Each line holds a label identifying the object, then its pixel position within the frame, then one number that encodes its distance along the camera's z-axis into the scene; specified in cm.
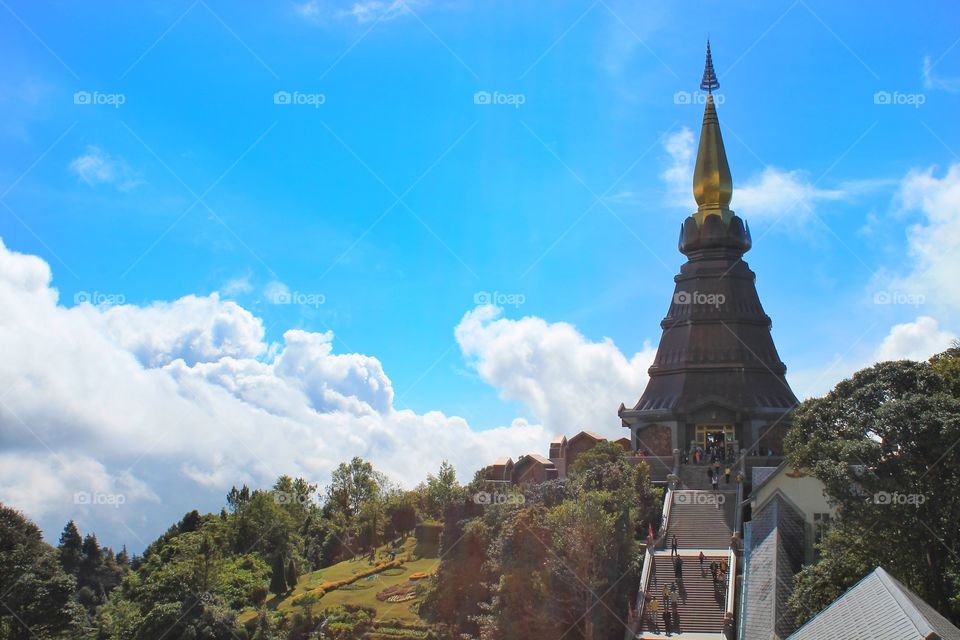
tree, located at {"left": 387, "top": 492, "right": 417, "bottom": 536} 5906
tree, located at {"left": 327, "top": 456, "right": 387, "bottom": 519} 6944
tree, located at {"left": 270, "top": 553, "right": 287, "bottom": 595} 5059
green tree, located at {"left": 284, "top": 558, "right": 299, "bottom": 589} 5128
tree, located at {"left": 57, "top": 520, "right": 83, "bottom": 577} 7862
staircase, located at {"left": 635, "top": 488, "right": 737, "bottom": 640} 2898
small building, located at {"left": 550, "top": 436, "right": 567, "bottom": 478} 4919
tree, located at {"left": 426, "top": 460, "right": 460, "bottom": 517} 5578
